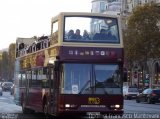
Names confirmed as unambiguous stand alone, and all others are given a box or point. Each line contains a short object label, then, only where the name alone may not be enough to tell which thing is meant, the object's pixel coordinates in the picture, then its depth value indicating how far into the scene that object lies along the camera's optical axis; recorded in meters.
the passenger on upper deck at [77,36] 19.41
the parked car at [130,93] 63.53
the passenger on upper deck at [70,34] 19.36
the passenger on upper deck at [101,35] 19.56
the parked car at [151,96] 48.34
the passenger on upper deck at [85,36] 19.52
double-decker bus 18.78
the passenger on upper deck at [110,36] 19.64
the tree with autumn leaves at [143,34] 69.38
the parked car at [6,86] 85.47
